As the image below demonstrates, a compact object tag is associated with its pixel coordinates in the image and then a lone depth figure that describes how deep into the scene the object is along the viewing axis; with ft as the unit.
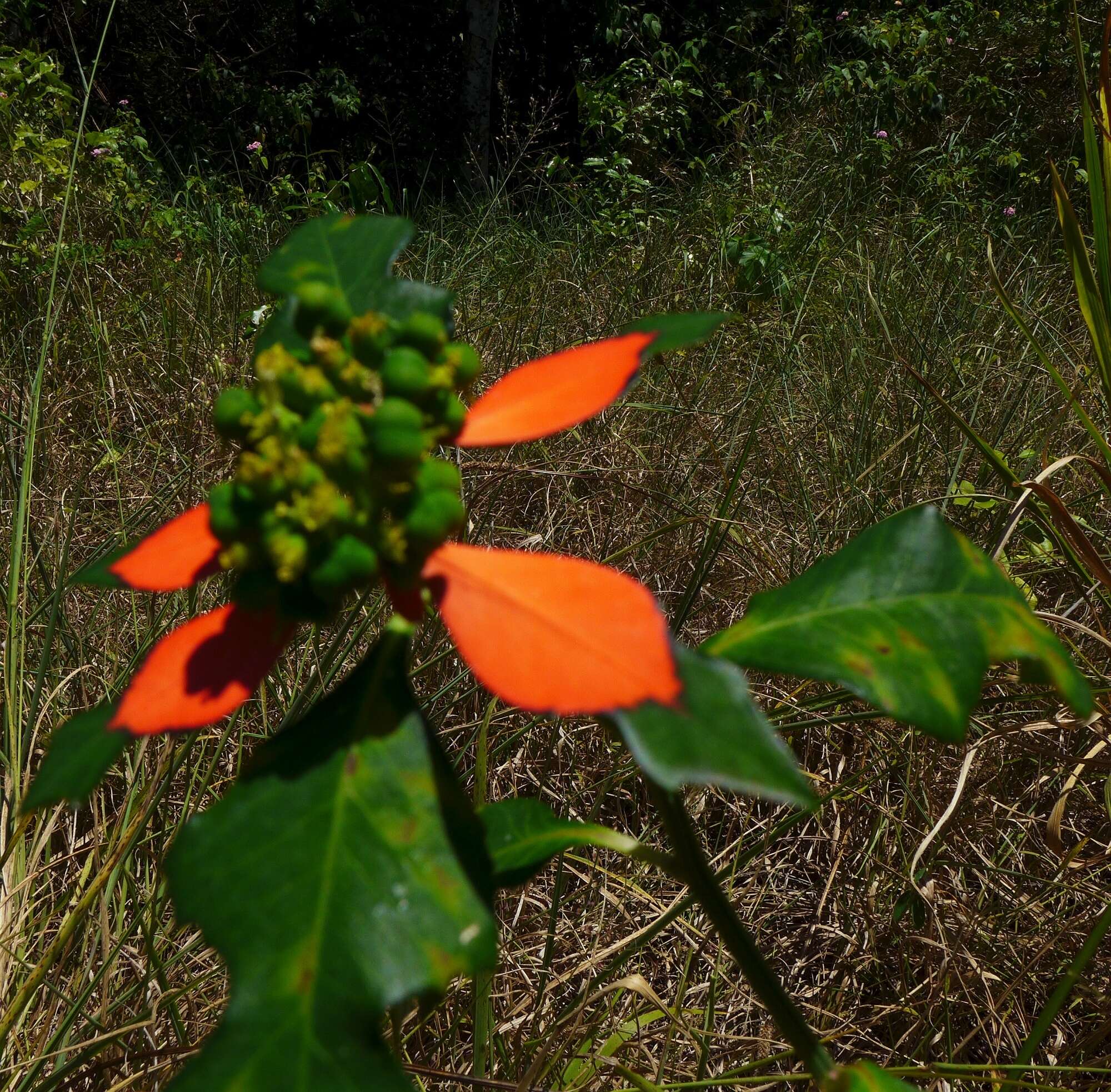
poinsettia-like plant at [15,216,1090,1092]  0.34
